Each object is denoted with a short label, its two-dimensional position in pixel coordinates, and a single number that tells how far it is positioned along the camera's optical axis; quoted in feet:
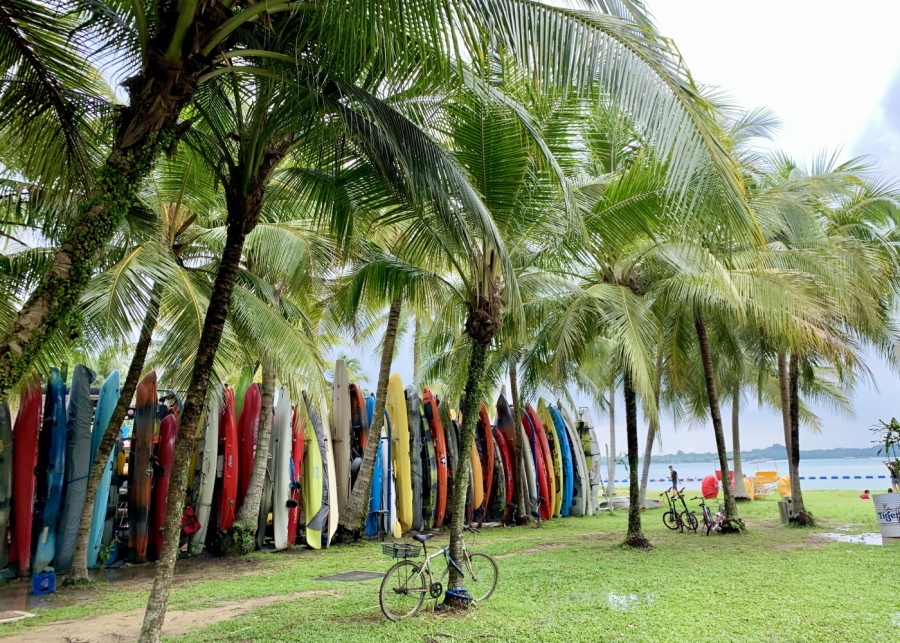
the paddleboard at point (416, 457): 41.37
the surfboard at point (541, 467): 48.88
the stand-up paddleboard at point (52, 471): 26.55
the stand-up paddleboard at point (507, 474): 46.65
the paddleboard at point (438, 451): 42.52
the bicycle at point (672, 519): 39.99
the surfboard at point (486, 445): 45.27
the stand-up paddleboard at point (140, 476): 30.27
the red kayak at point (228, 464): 32.63
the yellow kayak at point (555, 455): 51.93
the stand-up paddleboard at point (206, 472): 32.09
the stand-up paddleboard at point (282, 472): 34.71
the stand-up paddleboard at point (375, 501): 39.40
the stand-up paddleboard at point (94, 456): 28.37
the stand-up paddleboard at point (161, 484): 31.09
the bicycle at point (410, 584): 17.57
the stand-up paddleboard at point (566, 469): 53.16
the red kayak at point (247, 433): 34.86
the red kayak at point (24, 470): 26.21
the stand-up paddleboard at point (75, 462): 27.07
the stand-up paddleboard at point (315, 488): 34.99
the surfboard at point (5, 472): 26.08
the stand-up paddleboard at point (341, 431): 38.45
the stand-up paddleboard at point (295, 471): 35.47
